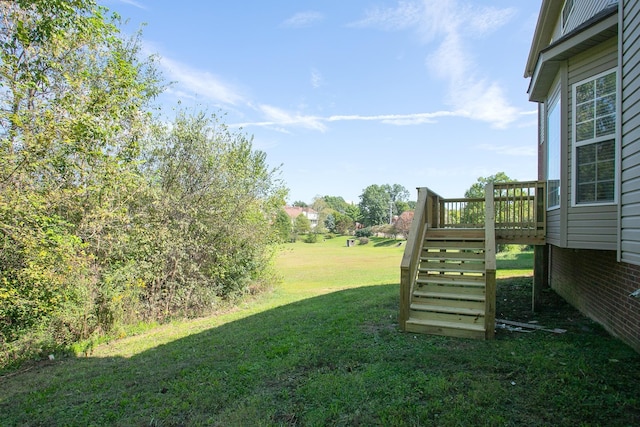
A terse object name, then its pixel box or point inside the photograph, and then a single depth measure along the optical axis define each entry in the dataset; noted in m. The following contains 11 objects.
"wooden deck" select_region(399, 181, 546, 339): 4.74
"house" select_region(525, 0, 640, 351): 2.97
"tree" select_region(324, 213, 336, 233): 62.94
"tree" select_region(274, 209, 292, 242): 11.13
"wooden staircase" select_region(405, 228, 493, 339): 4.76
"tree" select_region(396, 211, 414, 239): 42.09
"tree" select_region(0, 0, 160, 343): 4.50
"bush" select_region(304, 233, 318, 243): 48.04
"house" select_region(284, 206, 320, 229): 70.41
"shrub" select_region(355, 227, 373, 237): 54.41
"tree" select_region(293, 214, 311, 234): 46.57
